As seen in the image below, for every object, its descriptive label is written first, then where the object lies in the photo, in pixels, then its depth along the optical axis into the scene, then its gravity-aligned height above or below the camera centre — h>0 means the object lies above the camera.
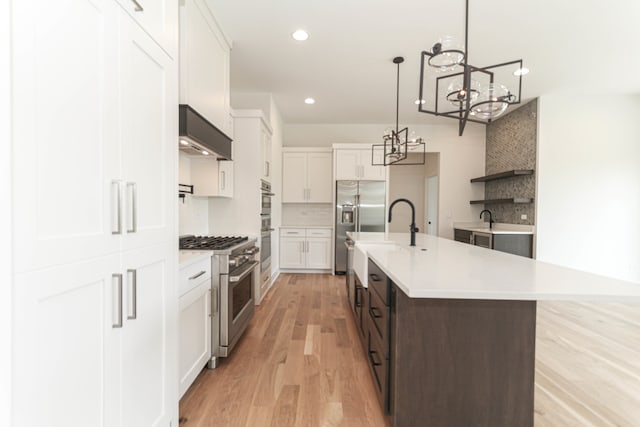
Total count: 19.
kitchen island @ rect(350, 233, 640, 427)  1.35 -0.70
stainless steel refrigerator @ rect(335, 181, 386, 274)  5.30 -0.03
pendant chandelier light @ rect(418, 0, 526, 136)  1.55 +0.70
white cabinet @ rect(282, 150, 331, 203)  5.65 +0.62
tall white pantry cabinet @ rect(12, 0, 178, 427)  0.71 -0.02
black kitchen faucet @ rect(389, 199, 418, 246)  2.57 -0.18
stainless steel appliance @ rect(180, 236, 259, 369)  2.19 -0.66
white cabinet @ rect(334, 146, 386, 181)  5.41 +0.76
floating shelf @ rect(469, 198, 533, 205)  4.79 +0.16
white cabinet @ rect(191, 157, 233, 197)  3.01 +0.31
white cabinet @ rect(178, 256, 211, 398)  1.75 -0.74
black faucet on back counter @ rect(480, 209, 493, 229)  5.55 -0.12
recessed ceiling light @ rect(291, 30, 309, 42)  2.92 +1.75
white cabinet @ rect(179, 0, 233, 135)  2.05 +1.15
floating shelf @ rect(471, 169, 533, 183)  4.71 +0.61
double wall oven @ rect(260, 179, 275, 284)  3.87 -0.32
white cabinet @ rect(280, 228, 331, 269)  5.44 -0.77
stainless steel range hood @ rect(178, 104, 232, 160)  1.85 +0.50
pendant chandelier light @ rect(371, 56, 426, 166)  3.31 +0.78
